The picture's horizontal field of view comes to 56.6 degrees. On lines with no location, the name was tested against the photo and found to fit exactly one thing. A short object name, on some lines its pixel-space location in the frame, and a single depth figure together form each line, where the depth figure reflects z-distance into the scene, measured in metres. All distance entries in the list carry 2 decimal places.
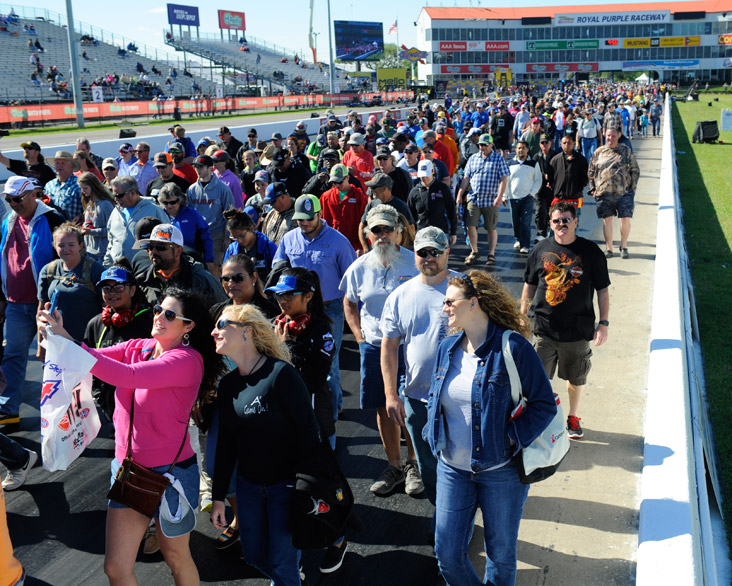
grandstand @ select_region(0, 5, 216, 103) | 45.25
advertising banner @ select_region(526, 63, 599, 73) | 116.62
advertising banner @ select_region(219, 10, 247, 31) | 92.54
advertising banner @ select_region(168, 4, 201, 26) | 83.69
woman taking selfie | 3.39
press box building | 113.50
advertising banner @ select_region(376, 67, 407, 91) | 79.94
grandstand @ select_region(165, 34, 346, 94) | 79.50
